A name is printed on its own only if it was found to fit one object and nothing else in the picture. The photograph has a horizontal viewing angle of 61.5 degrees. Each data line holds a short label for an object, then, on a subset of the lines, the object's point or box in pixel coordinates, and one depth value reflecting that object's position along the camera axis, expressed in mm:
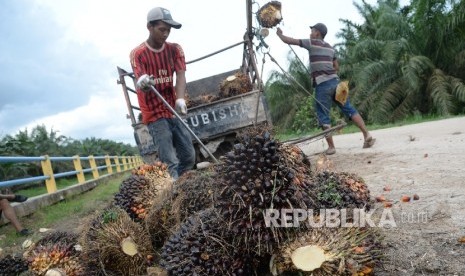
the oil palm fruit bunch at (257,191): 1879
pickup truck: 6031
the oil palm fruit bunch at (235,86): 6836
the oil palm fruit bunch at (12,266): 2885
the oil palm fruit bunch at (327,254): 1828
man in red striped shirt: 4219
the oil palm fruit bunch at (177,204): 2682
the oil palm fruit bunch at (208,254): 1972
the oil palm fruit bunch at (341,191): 2334
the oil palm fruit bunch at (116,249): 2586
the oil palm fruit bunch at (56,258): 2543
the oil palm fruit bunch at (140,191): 3197
